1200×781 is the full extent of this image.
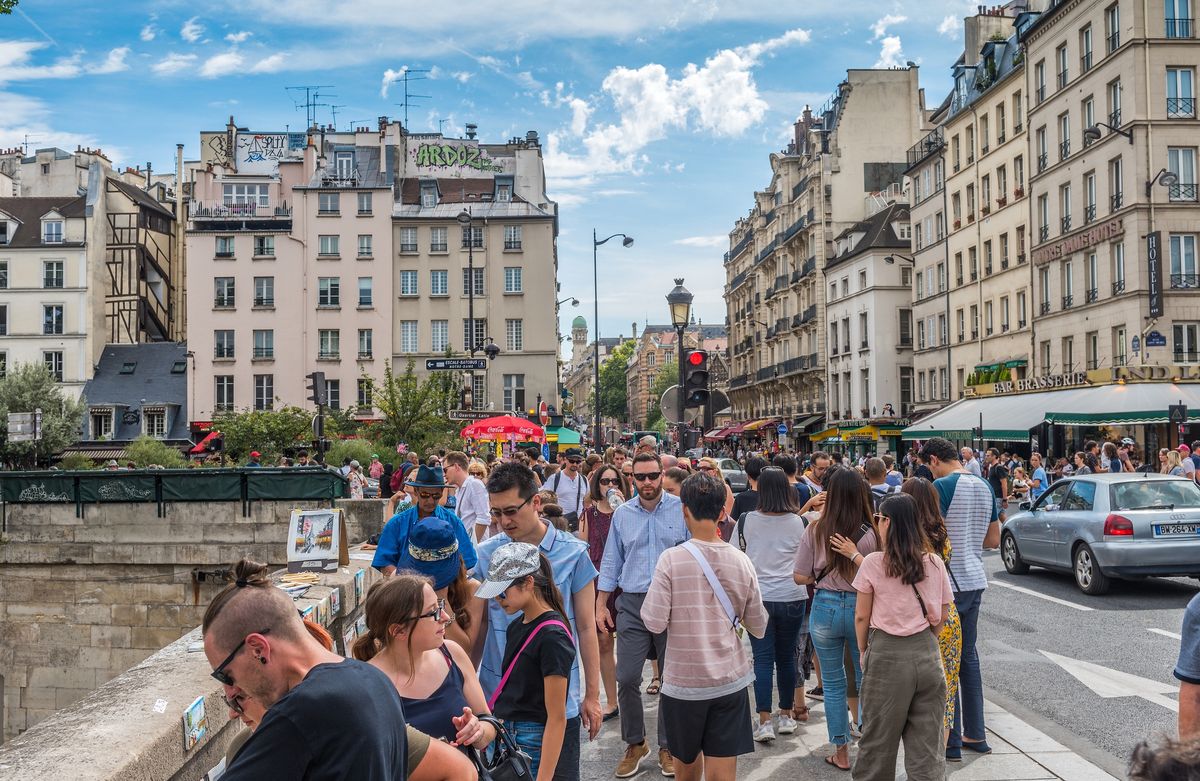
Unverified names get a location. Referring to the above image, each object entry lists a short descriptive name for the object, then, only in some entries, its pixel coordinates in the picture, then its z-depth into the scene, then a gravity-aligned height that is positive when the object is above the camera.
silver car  11.78 -1.41
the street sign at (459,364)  28.61 +1.48
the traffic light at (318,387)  20.31 +0.64
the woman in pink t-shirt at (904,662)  5.17 -1.25
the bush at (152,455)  31.52 -1.01
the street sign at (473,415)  45.52 +0.12
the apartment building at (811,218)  59.66 +12.09
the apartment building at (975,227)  39.97 +7.74
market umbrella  26.88 -0.33
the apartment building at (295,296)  53.69 +6.39
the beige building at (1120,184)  30.61 +6.95
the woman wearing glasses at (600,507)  9.07 -0.82
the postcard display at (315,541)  9.77 -1.14
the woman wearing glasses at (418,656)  3.65 -0.84
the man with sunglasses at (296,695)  2.40 -0.66
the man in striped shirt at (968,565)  6.48 -0.98
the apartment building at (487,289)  53.94 +6.67
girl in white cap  4.18 -0.97
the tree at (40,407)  46.28 +0.73
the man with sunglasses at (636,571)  6.55 -1.05
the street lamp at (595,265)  40.78 +6.17
